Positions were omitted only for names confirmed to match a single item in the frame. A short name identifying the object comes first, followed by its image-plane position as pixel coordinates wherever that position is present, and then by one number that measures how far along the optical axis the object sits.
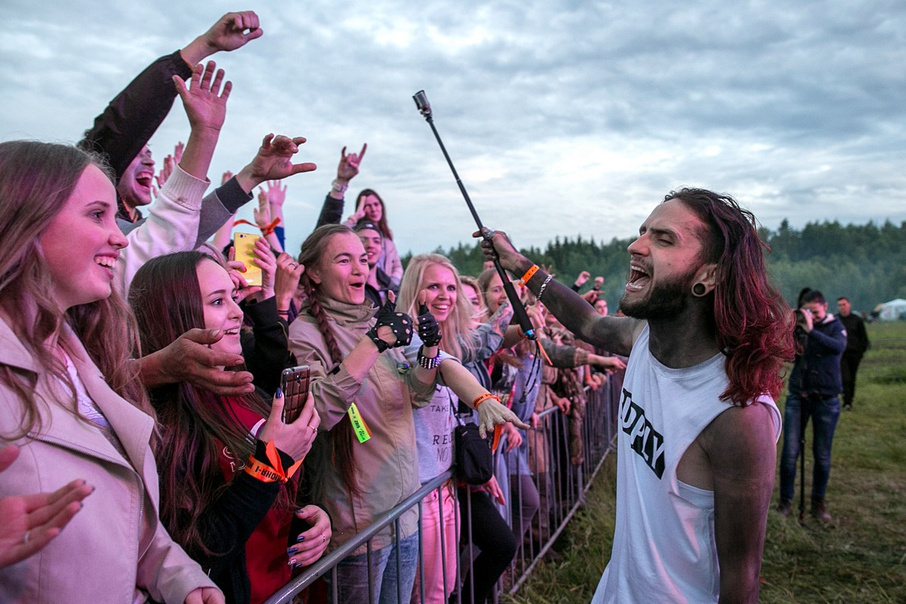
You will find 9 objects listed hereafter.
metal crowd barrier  1.98
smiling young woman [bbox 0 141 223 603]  1.20
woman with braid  2.53
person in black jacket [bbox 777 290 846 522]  6.40
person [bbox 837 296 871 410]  11.16
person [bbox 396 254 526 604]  2.86
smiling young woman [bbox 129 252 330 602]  1.71
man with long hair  1.86
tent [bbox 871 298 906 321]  62.41
